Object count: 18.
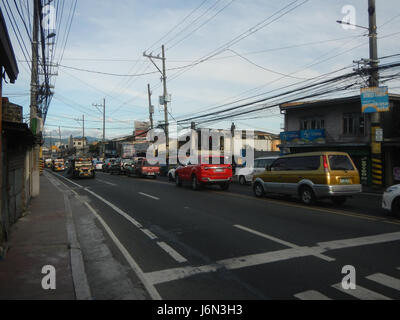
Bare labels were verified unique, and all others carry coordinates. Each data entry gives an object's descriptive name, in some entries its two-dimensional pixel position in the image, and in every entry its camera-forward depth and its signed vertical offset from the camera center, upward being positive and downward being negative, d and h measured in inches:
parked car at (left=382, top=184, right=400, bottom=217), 353.1 -46.9
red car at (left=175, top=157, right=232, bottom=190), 669.9 -30.2
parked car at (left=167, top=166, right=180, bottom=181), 979.5 -47.7
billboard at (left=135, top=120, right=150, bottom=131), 2948.6 +343.6
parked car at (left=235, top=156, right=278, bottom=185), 809.8 -29.0
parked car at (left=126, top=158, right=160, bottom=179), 1175.6 -33.8
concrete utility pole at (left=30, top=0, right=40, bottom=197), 596.4 +106.8
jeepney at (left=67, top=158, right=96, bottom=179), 1155.3 -28.3
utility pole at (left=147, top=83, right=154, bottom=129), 1539.4 +252.8
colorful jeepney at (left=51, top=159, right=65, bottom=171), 2088.8 -29.6
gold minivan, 427.5 -25.3
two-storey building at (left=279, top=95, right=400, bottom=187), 829.2 +79.2
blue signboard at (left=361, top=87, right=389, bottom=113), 667.4 +126.6
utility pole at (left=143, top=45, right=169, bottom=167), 1258.6 +287.9
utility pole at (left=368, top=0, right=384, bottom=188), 693.3 +183.8
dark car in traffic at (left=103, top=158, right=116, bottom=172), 1690.3 -27.3
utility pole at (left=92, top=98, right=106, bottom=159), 2315.7 +322.9
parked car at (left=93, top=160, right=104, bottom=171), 2034.9 -37.2
